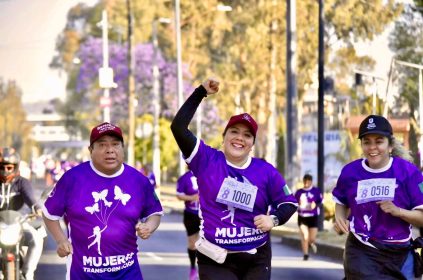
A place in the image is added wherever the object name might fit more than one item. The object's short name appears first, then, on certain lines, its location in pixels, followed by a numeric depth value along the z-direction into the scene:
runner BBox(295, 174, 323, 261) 22.98
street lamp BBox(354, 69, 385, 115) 44.94
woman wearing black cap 9.89
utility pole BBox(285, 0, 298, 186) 31.05
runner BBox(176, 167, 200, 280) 18.73
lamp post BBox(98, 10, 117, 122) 51.38
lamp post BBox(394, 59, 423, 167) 52.53
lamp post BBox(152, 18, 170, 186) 55.67
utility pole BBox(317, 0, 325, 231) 28.62
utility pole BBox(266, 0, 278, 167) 51.31
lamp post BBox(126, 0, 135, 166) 59.72
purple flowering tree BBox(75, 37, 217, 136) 78.19
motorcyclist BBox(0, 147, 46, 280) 14.48
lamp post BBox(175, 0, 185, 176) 49.04
